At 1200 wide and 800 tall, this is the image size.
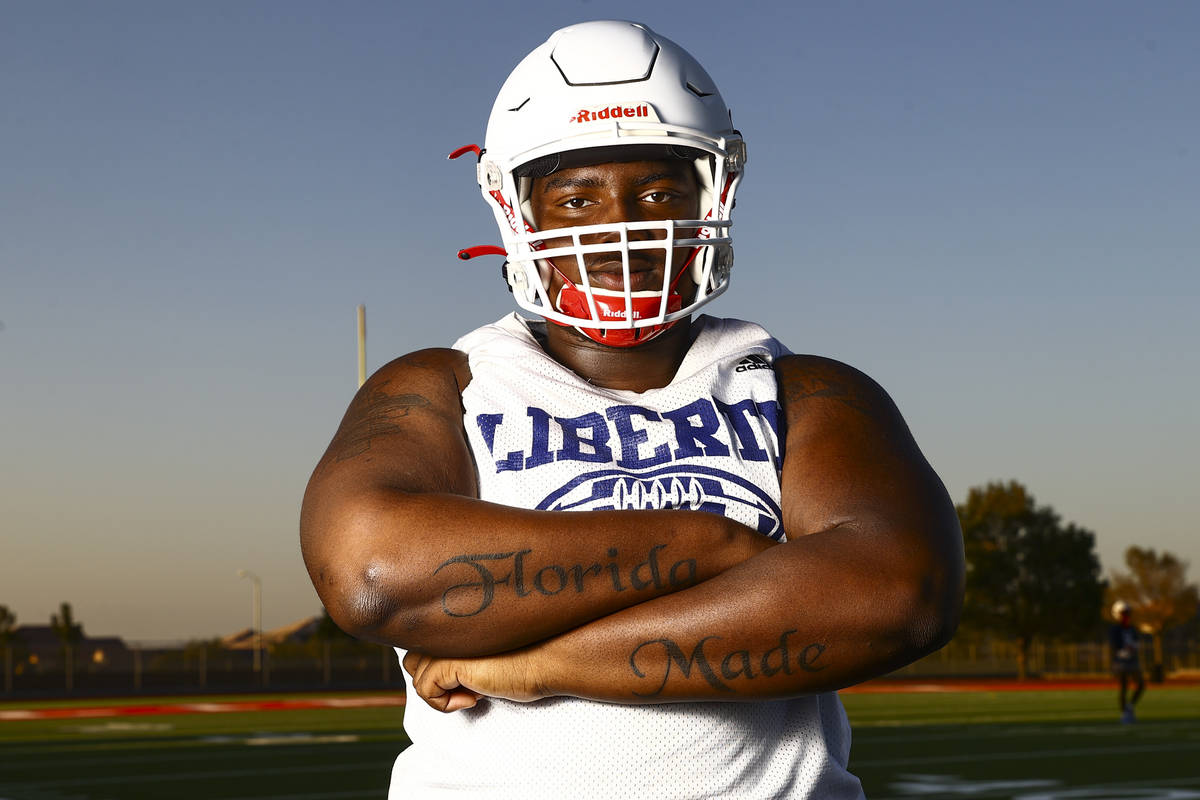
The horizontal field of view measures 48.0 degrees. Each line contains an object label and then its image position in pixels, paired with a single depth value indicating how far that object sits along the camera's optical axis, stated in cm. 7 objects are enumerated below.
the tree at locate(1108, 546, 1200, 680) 6906
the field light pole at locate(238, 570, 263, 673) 5450
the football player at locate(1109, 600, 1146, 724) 1680
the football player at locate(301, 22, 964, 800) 180
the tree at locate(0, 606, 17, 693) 6180
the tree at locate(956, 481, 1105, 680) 5884
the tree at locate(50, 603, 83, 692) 6644
